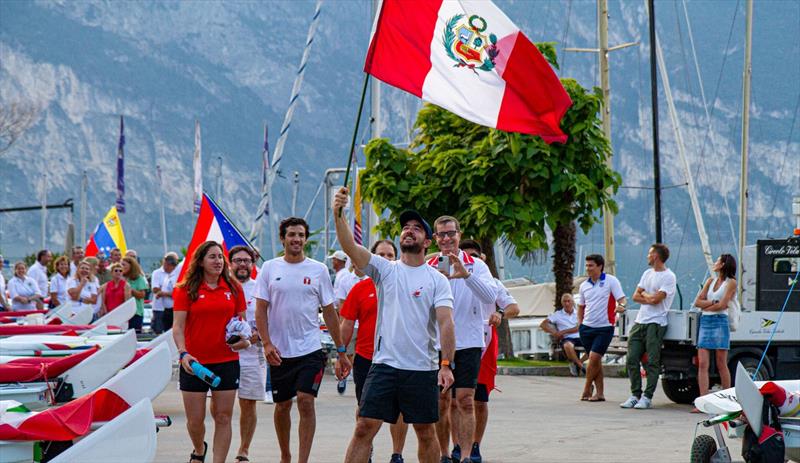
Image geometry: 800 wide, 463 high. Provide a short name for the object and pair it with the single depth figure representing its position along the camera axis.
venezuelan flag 38.41
